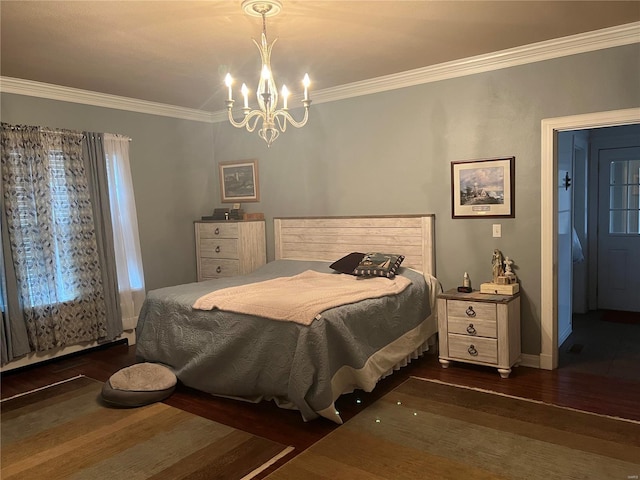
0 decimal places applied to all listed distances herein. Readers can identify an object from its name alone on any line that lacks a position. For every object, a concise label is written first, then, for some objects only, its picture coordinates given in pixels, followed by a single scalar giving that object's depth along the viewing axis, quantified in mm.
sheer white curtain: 4719
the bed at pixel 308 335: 2900
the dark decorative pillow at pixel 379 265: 3955
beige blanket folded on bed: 3049
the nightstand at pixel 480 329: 3547
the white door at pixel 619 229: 5492
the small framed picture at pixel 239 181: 5363
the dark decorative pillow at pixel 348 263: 4199
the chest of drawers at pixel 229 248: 5070
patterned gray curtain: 4016
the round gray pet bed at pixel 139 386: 3273
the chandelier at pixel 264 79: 2643
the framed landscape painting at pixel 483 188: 3830
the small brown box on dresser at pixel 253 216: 5158
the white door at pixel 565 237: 4355
